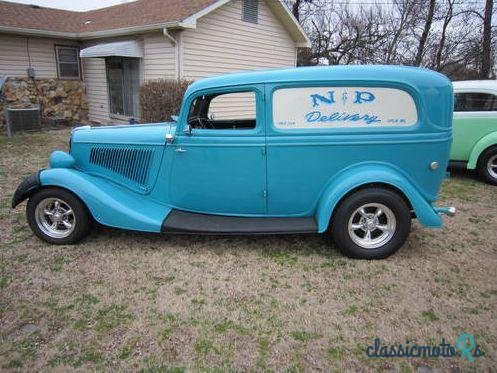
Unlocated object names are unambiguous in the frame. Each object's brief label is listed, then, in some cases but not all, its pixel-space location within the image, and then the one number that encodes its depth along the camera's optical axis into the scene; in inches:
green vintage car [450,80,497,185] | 260.8
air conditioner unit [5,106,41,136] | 436.8
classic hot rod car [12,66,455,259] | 145.9
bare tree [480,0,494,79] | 704.7
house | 431.2
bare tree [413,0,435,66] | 836.0
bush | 387.5
